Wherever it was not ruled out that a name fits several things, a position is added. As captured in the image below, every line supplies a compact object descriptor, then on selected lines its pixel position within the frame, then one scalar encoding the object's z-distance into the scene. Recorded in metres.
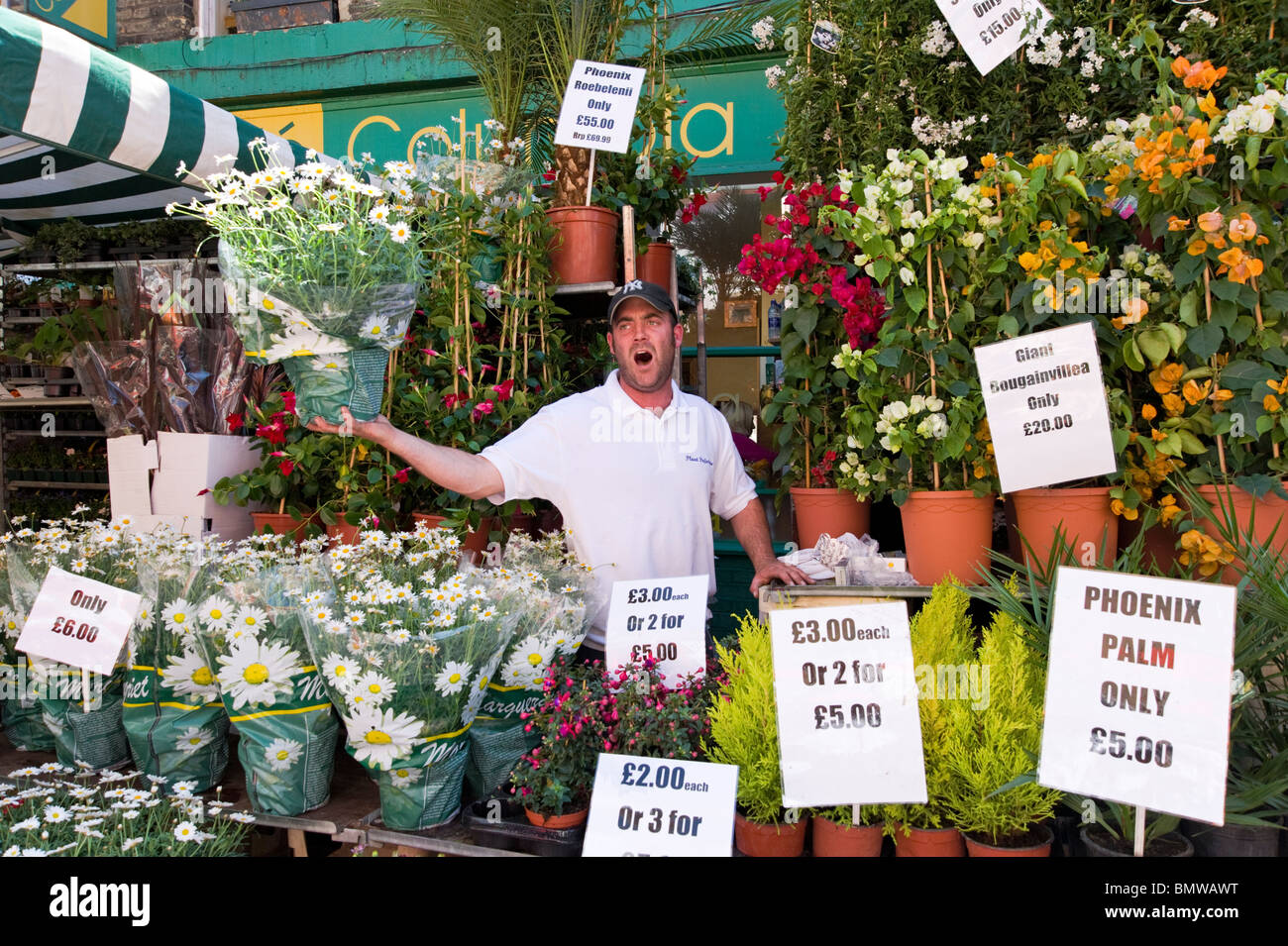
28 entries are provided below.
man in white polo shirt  2.50
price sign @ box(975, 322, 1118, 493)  1.73
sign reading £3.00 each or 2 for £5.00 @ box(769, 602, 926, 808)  1.33
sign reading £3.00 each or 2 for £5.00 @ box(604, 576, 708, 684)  1.74
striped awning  2.30
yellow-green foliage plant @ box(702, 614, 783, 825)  1.43
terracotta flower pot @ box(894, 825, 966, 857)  1.37
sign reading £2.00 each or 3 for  1.33
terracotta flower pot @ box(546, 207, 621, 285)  2.89
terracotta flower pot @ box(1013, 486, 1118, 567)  1.81
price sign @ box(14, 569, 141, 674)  1.78
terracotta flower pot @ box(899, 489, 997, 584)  1.94
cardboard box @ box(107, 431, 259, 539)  2.84
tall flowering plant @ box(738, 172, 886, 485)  2.23
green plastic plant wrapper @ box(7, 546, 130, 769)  1.88
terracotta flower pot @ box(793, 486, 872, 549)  2.28
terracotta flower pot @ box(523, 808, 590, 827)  1.52
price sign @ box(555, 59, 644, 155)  2.75
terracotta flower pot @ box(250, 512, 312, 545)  2.72
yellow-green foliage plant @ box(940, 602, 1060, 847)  1.35
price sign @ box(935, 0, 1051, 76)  2.24
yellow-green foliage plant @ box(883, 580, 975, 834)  1.40
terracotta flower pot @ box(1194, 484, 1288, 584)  1.72
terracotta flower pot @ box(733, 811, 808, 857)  1.42
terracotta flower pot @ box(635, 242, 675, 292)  3.12
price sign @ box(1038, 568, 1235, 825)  1.17
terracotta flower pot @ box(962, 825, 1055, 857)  1.31
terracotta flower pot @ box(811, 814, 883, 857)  1.39
